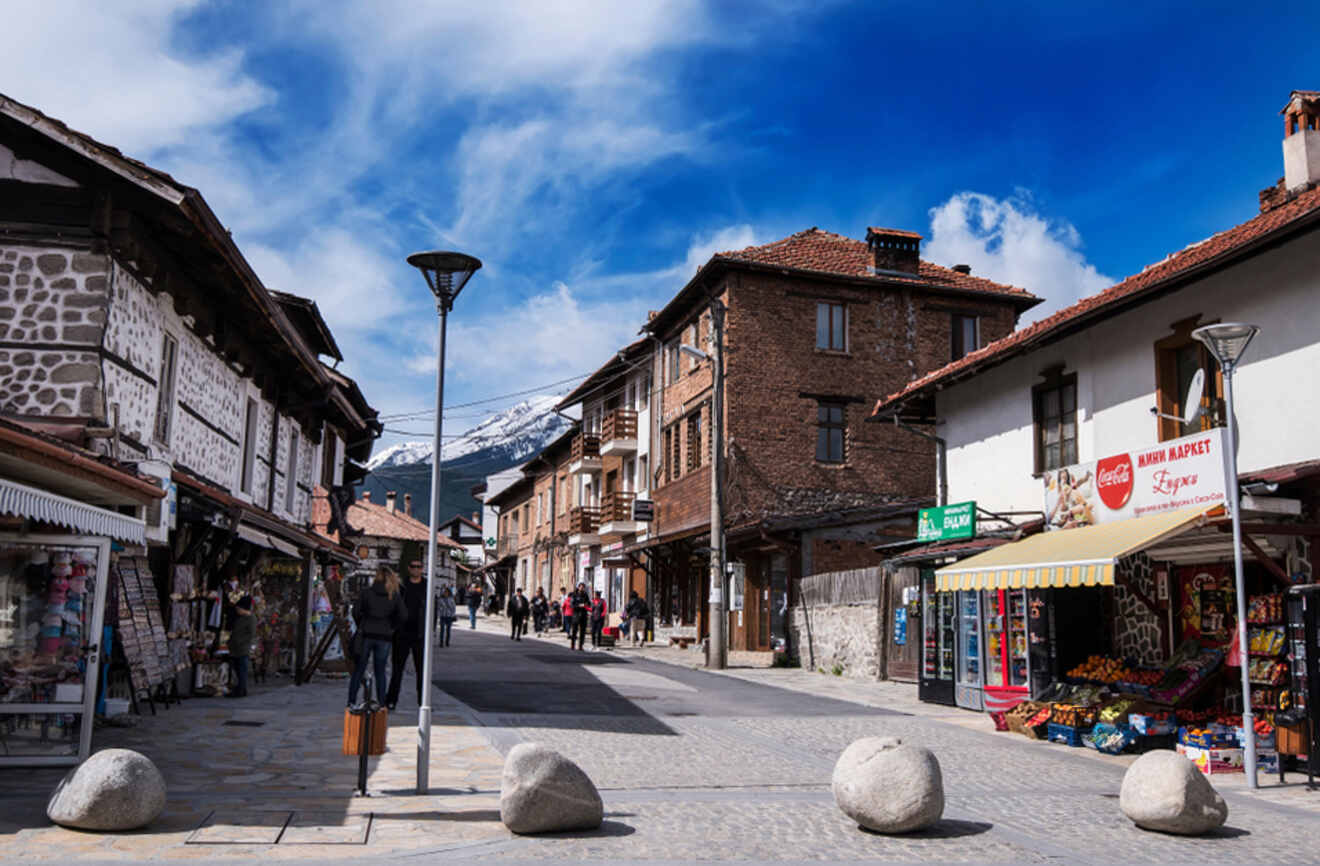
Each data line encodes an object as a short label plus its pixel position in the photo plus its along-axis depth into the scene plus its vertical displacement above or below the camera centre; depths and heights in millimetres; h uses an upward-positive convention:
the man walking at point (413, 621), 14781 -252
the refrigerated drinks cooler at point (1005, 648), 15781 -493
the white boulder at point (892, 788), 7672 -1160
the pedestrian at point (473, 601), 44559 +44
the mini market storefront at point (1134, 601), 11727 +154
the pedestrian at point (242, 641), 15672 -571
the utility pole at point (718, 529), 24766 +1619
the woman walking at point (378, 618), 11734 -175
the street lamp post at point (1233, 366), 10398 +2234
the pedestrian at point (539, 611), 41719 -268
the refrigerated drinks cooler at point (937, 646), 17781 -537
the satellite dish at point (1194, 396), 12250 +2254
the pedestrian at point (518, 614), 35906 -330
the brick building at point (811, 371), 30500 +6292
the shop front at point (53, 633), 9469 -323
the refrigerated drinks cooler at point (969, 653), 17016 -613
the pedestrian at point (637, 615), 35688 -294
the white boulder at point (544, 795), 7434 -1208
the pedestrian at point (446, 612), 29484 -260
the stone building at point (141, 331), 11500 +2970
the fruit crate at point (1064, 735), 13336 -1384
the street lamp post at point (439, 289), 8672 +2384
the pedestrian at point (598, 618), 33406 -378
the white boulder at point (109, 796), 6980 -1185
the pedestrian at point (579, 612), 31141 -206
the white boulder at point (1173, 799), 7934 -1245
